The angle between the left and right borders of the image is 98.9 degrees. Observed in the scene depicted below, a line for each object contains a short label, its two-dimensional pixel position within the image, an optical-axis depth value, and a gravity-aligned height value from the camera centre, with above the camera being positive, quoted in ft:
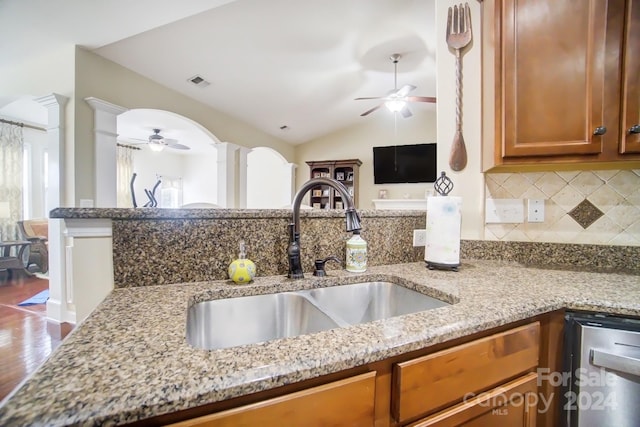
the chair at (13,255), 14.42 -2.69
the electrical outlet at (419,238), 4.37 -0.47
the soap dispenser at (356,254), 3.53 -0.60
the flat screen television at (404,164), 17.81 +3.01
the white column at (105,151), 8.64 +1.82
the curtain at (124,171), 21.42 +2.87
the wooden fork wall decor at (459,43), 4.33 +2.62
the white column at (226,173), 14.39 +1.82
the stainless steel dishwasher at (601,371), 2.33 -1.42
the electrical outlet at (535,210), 4.25 -0.02
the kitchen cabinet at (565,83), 3.11 +1.52
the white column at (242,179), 15.35 +1.61
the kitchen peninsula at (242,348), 1.20 -0.84
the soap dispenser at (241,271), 2.95 -0.68
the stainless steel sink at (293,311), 2.67 -1.14
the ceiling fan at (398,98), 11.23 +4.66
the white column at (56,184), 8.30 +0.70
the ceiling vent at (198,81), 10.96 +5.20
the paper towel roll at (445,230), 3.60 -0.29
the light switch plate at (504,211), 4.33 -0.04
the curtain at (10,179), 15.71 +1.65
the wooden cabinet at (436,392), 1.42 -1.18
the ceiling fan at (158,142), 16.45 +4.01
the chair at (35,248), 15.92 -2.40
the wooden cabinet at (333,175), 19.48 +2.41
